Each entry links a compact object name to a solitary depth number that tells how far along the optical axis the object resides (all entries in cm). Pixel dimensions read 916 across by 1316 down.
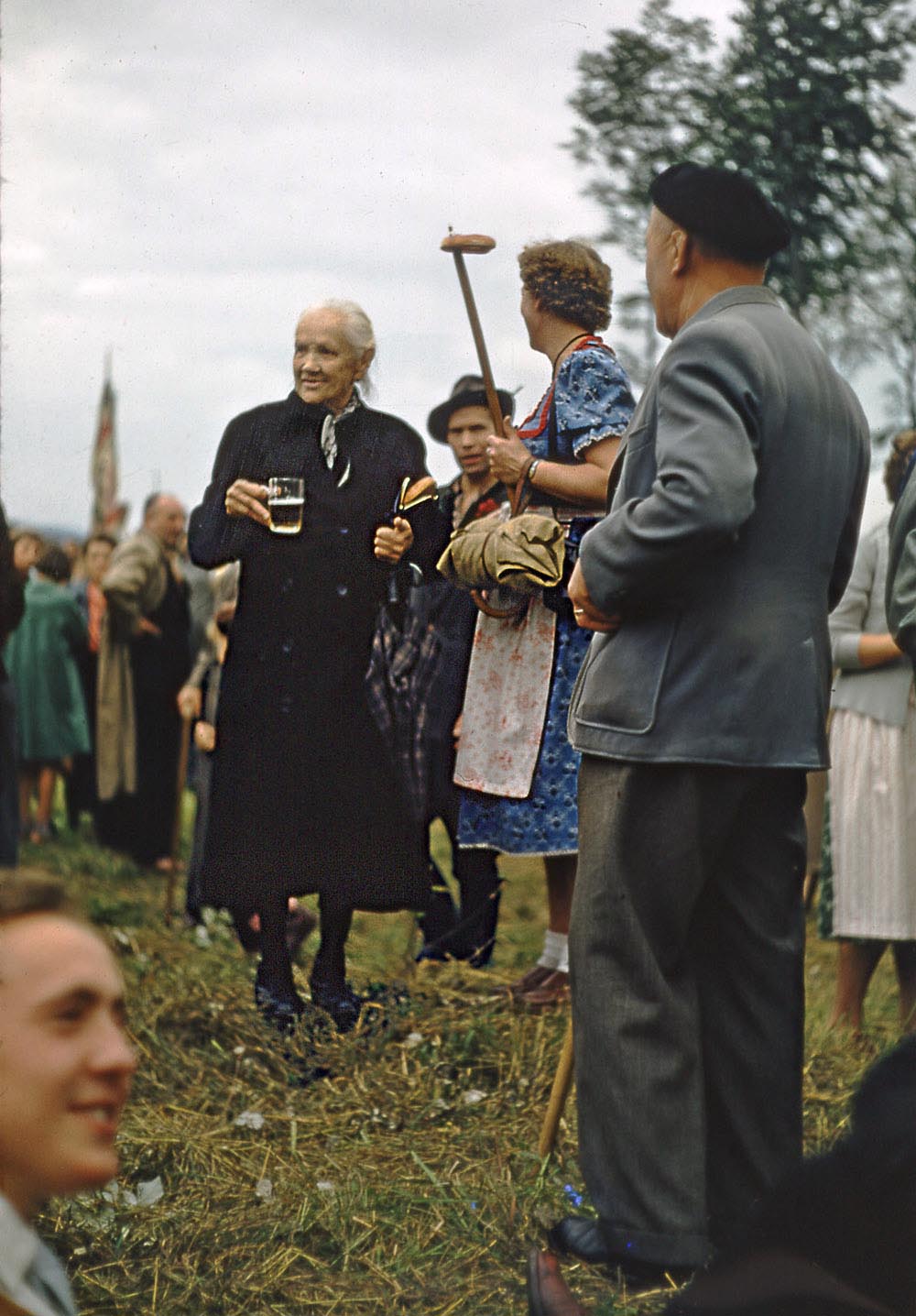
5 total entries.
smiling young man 160
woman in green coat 813
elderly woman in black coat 348
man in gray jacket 277
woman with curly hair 333
